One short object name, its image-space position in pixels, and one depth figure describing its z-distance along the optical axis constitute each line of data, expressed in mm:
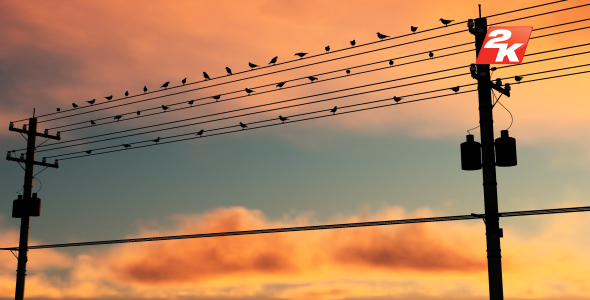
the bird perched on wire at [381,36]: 24992
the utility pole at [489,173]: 18375
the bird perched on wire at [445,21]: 23388
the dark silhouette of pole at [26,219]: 34562
